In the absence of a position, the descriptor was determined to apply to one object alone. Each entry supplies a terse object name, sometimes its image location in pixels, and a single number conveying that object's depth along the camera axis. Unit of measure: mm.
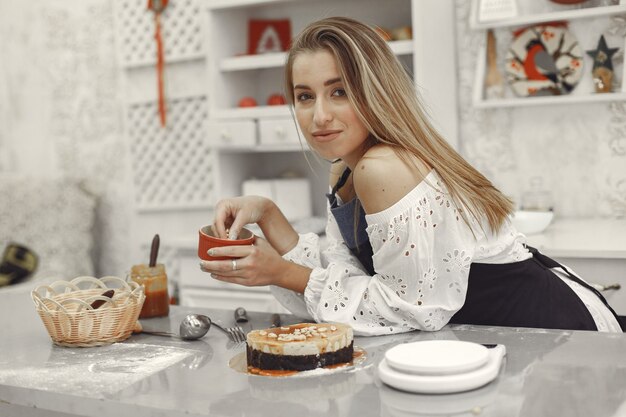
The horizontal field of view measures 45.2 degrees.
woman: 1629
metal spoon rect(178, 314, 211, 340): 1658
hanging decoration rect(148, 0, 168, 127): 3980
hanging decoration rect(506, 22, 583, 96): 3178
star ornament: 3102
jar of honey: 1890
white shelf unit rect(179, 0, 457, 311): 3291
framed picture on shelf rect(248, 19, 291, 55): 3766
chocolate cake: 1381
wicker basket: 1612
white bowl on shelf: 2961
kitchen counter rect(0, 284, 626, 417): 1162
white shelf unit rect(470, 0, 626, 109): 2992
